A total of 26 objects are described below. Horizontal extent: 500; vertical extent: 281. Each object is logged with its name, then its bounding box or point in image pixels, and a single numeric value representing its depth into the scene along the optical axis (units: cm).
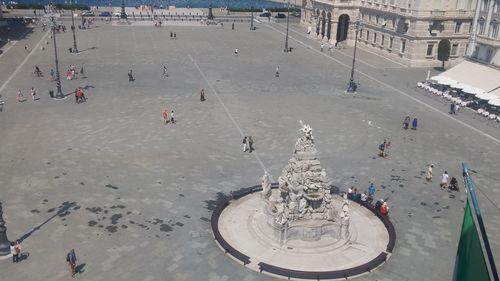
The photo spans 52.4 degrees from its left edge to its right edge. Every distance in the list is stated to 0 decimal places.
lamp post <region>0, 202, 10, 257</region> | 2309
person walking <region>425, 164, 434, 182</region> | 3290
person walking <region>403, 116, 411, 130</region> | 4242
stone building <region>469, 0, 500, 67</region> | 5388
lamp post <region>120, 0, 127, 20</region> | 10211
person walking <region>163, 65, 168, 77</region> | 5742
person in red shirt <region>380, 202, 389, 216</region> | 2783
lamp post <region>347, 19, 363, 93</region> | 5356
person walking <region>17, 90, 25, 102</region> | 4609
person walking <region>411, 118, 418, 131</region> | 4234
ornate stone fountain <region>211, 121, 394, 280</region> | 2366
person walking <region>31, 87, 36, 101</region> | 4676
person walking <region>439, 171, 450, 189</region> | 3198
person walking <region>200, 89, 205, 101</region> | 4816
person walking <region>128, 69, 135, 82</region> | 5443
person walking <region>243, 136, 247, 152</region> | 3669
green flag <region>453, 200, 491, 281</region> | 1098
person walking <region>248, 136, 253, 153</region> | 3662
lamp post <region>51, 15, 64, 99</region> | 4736
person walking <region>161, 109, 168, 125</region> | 4162
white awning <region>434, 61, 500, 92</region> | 5166
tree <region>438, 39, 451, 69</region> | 6216
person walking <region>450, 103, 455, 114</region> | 4728
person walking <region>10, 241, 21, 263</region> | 2281
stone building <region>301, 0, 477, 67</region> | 6397
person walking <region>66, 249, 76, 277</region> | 2203
